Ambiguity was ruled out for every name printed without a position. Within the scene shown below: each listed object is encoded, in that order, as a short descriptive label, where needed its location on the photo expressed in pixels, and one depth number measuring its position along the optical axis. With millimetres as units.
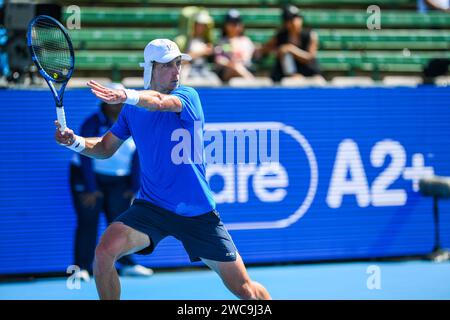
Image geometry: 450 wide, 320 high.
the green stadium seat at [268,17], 21766
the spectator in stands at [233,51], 19984
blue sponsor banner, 17172
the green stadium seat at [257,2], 22281
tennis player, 11242
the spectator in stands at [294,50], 20344
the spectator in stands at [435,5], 23141
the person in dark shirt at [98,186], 17219
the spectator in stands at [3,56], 17453
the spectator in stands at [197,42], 19828
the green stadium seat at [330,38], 21031
